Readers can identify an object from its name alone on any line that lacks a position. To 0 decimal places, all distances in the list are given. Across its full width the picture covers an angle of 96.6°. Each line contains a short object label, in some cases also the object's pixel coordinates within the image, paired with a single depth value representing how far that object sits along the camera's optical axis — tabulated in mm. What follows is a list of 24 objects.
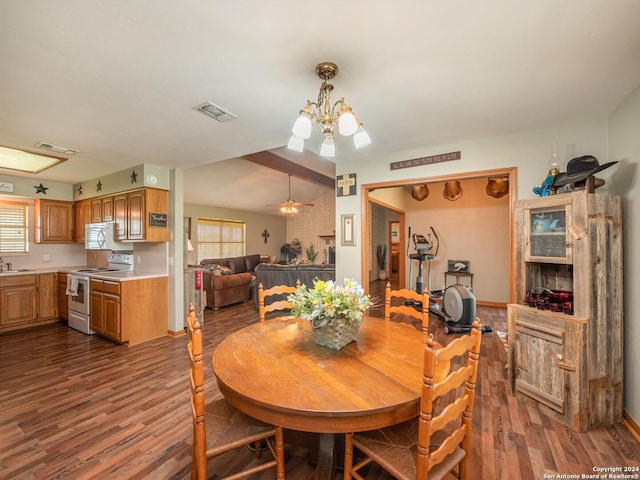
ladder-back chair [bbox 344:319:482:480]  1060
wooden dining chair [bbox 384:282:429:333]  2121
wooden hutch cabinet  2025
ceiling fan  7008
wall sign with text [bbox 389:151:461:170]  3020
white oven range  4035
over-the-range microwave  4281
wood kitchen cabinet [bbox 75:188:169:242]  3834
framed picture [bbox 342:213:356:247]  3631
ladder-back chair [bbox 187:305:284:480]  1238
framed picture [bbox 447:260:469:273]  5977
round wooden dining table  1133
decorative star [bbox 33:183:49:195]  4648
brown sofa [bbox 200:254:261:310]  5426
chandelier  1599
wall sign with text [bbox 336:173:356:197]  3664
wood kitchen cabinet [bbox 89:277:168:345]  3598
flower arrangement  1553
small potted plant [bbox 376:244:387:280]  9172
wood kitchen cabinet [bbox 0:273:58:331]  4098
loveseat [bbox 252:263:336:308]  5186
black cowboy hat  2122
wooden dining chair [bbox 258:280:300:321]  2335
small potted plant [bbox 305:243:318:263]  9227
